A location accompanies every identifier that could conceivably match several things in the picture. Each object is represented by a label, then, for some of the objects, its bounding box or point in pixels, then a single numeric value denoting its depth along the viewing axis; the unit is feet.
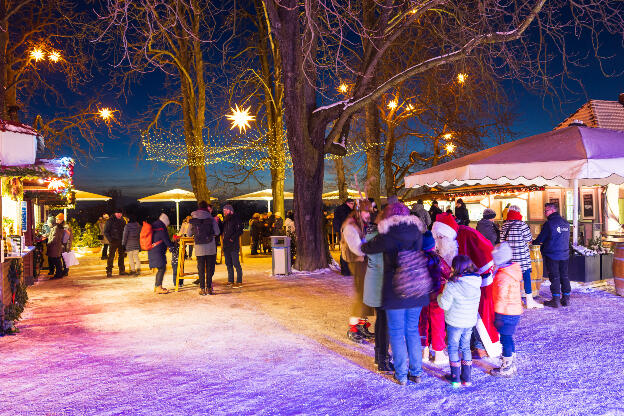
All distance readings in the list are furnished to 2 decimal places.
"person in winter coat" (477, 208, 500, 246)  27.63
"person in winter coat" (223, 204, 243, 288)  35.40
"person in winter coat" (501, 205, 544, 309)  25.08
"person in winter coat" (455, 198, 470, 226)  50.65
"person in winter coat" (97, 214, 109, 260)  60.92
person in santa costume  16.33
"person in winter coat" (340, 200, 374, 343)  18.26
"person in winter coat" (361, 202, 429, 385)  15.75
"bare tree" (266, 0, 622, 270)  41.06
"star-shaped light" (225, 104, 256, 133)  47.83
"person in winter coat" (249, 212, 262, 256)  63.10
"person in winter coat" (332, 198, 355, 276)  35.90
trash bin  41.52
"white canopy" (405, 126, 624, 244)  29.76
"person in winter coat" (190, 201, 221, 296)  32.76
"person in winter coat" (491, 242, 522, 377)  16.65
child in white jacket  15.39
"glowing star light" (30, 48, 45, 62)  54.85
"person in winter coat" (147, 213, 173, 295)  34.12
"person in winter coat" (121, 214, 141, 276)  42.06
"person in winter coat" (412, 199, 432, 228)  42.13
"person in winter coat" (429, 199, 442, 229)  57.51
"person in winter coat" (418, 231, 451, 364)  16.35
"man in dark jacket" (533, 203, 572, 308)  27.07
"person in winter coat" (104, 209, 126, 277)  44.75
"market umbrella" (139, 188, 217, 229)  79.20
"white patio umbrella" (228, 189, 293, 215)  82.89
